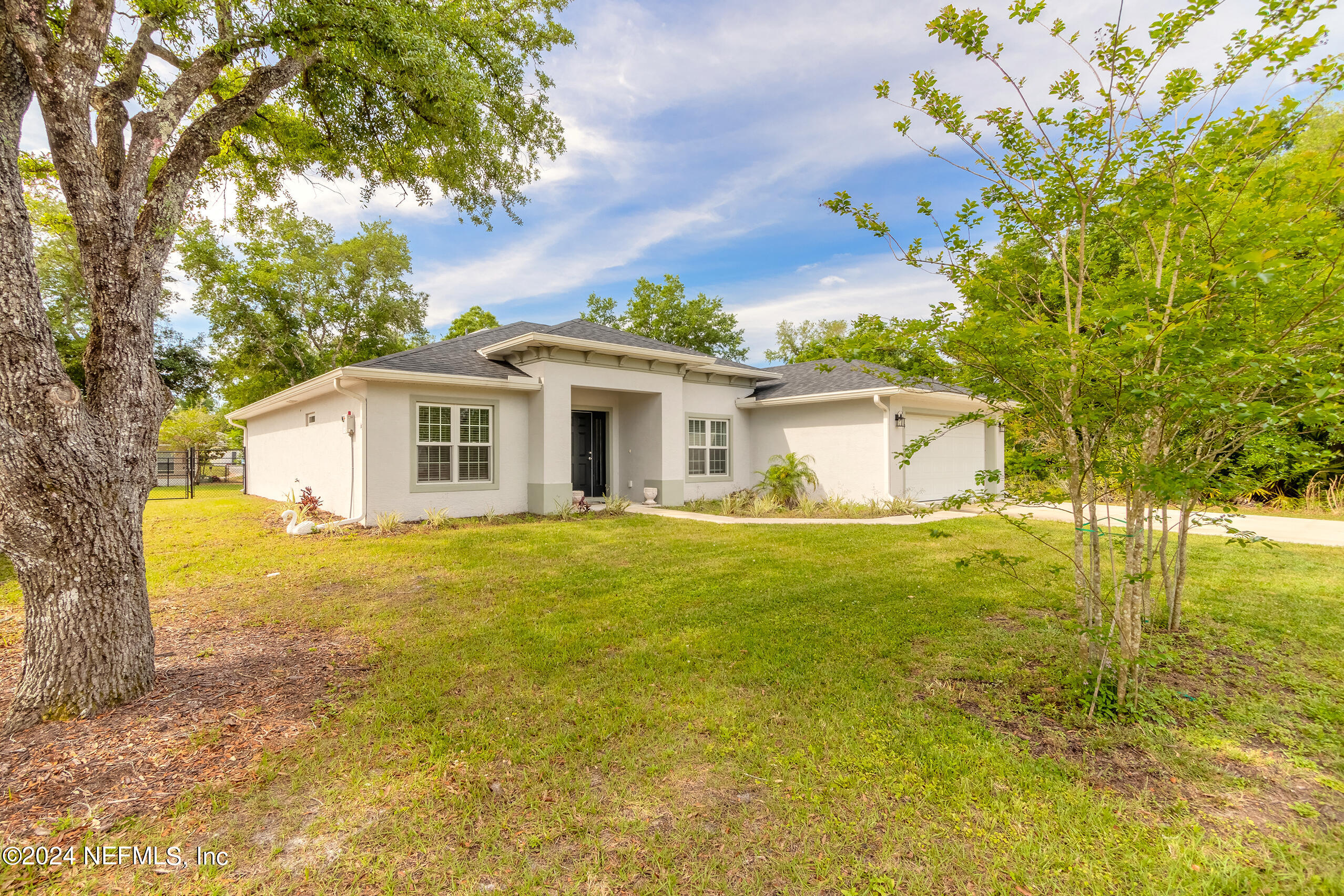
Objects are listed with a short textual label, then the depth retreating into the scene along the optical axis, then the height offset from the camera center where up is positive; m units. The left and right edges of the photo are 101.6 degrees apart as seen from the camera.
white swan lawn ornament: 9.97 -1.14
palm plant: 13.59 -0.42
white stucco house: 10.59 +0.87
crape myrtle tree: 2.40 +1.11
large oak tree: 3.01 +1.22
